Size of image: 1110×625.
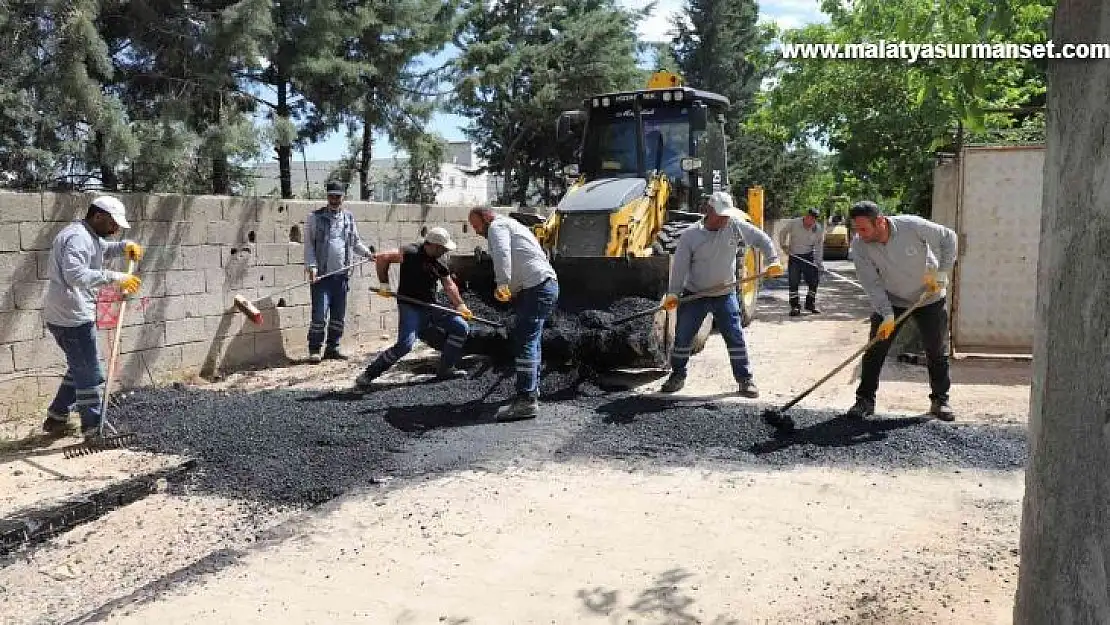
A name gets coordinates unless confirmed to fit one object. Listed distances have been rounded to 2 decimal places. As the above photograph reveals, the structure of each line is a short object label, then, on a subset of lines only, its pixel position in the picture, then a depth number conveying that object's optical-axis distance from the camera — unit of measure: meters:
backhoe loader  7.52
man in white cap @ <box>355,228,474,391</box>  6.90
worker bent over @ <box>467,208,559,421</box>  6.08
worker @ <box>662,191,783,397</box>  6.77
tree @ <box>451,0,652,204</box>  19.95
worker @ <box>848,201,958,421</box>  5.76
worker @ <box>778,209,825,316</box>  12.23
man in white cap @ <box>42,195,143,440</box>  5.13
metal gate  7.77
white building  15.16
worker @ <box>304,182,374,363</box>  8.14
